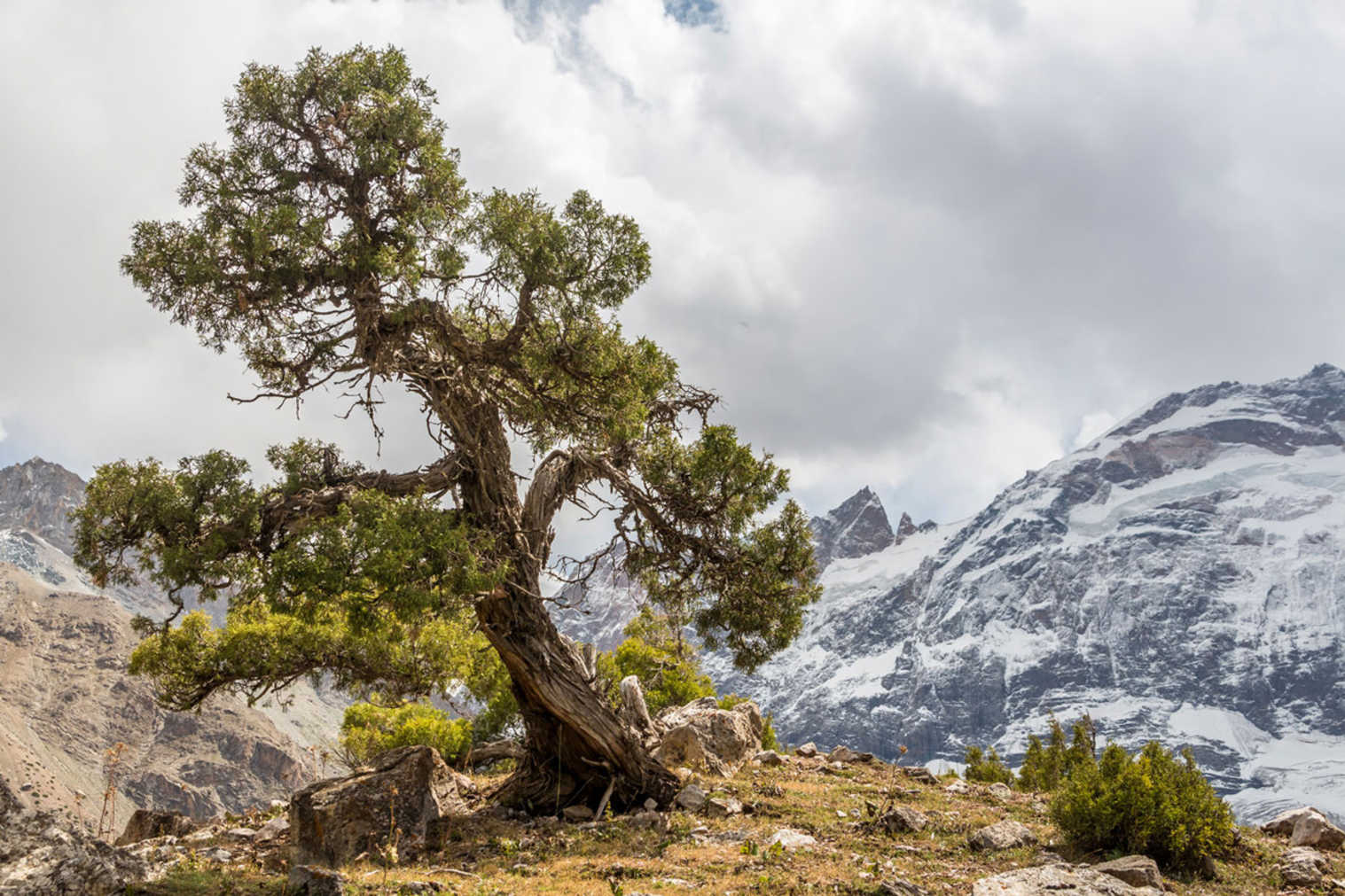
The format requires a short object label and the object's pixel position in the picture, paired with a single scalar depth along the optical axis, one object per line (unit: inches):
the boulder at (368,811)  508.7
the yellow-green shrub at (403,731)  975.0
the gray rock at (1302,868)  482.9
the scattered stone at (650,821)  568.1
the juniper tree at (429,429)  521.7
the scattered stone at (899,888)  405.1
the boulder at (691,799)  615.8
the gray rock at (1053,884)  394.6
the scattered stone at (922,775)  840.3
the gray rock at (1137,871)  437.4
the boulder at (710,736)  762.2
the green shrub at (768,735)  1054.2
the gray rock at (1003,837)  526.6
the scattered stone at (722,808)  601.3
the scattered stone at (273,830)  572.8
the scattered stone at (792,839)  514.0
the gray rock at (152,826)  613.0
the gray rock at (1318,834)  601.3
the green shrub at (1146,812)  500.4
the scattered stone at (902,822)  563.5
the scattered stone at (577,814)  602.2
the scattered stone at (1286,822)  641.6
